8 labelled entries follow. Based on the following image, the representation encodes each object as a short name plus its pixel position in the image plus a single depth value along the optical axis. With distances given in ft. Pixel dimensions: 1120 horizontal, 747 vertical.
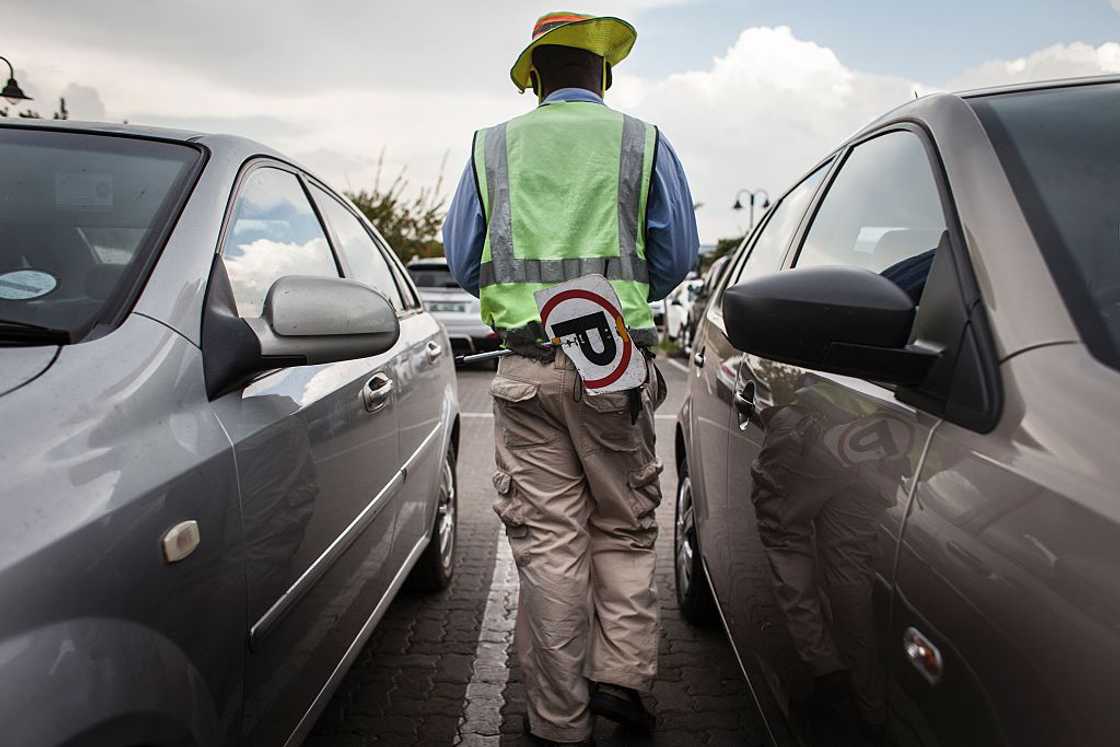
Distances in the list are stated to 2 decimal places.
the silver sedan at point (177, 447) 3.82
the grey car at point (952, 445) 3.23
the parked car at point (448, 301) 39.83
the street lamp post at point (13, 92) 21.79
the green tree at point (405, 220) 90.94
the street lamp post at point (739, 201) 96.26
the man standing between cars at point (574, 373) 7.98
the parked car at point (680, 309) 49.03
